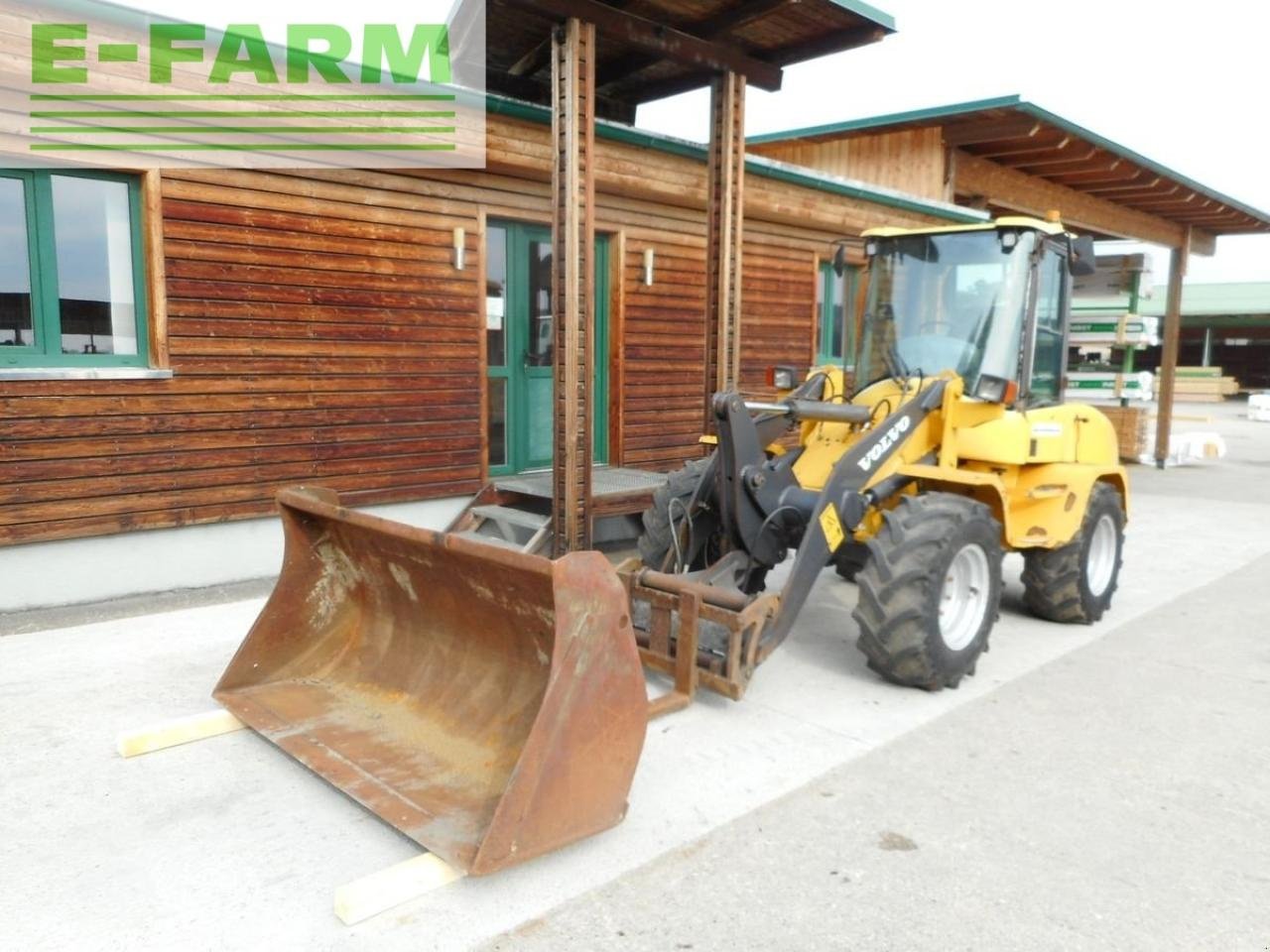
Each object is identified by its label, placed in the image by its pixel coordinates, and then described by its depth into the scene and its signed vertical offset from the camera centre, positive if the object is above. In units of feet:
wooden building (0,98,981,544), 17.42 +0.38
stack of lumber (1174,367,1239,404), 103.96 -2.50
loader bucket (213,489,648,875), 8.73 -3.86
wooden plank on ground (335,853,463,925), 8.10 -4.83
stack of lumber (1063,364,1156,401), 47.75 -1.14
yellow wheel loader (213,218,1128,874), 9.11 -3.02
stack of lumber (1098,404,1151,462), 47.21 -3.28
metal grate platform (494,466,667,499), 21.93 -3.18
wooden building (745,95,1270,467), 32.22 +7.80
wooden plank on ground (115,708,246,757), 11.39 -4.85
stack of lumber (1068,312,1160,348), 47.24 +1.75
